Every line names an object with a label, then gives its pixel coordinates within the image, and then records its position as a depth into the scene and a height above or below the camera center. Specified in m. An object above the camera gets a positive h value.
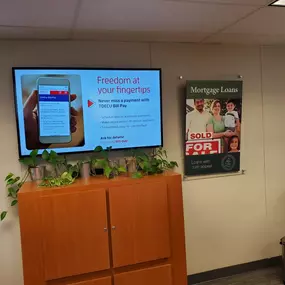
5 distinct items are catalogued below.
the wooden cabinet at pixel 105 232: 2.29 -0.80
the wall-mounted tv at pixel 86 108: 2.55 +0.19
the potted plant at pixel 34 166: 2.54 -0.28
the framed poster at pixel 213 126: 3.03 -0.02
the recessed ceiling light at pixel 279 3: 2.05 +0.79
